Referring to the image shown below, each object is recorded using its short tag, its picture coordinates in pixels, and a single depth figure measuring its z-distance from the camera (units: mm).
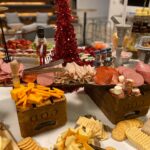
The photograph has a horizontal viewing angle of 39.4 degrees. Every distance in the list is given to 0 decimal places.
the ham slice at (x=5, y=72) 830
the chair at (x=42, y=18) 5035
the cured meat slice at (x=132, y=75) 750
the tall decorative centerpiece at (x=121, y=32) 850
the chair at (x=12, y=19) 4910
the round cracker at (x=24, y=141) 634
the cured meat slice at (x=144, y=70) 760
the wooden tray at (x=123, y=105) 730
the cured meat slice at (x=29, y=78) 762
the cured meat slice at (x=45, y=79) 744
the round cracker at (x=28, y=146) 623
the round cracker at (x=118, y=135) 694
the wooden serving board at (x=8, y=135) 613
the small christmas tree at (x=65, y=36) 898
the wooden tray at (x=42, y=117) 665
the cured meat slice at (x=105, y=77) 751
